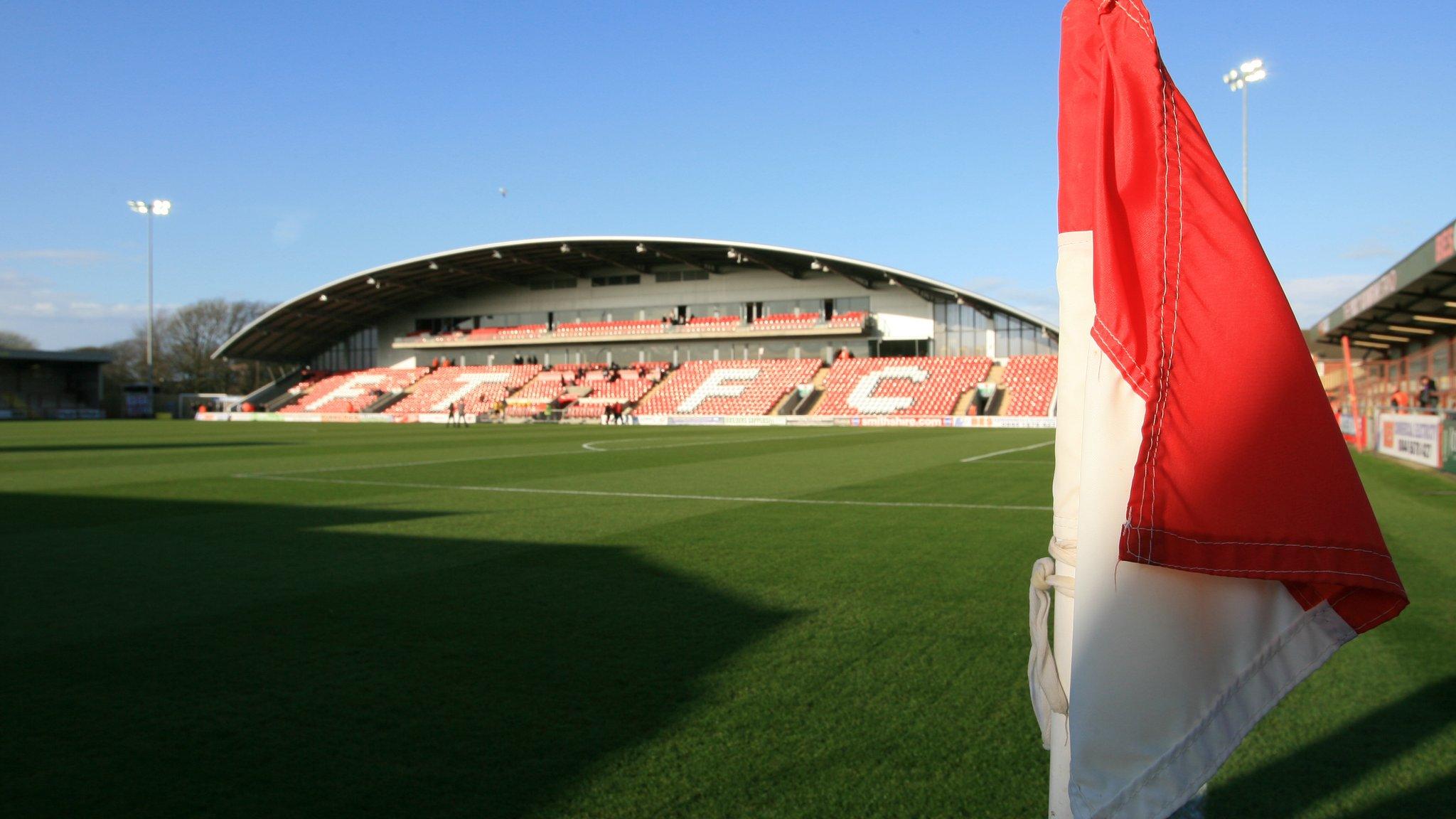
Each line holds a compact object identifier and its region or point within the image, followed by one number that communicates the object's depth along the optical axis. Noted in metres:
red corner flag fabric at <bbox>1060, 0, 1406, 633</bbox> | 1.39
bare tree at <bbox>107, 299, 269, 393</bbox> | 76.25
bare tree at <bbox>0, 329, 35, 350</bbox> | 78.44
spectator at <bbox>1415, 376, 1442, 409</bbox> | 20.08
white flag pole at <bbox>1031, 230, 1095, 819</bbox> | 1.58
